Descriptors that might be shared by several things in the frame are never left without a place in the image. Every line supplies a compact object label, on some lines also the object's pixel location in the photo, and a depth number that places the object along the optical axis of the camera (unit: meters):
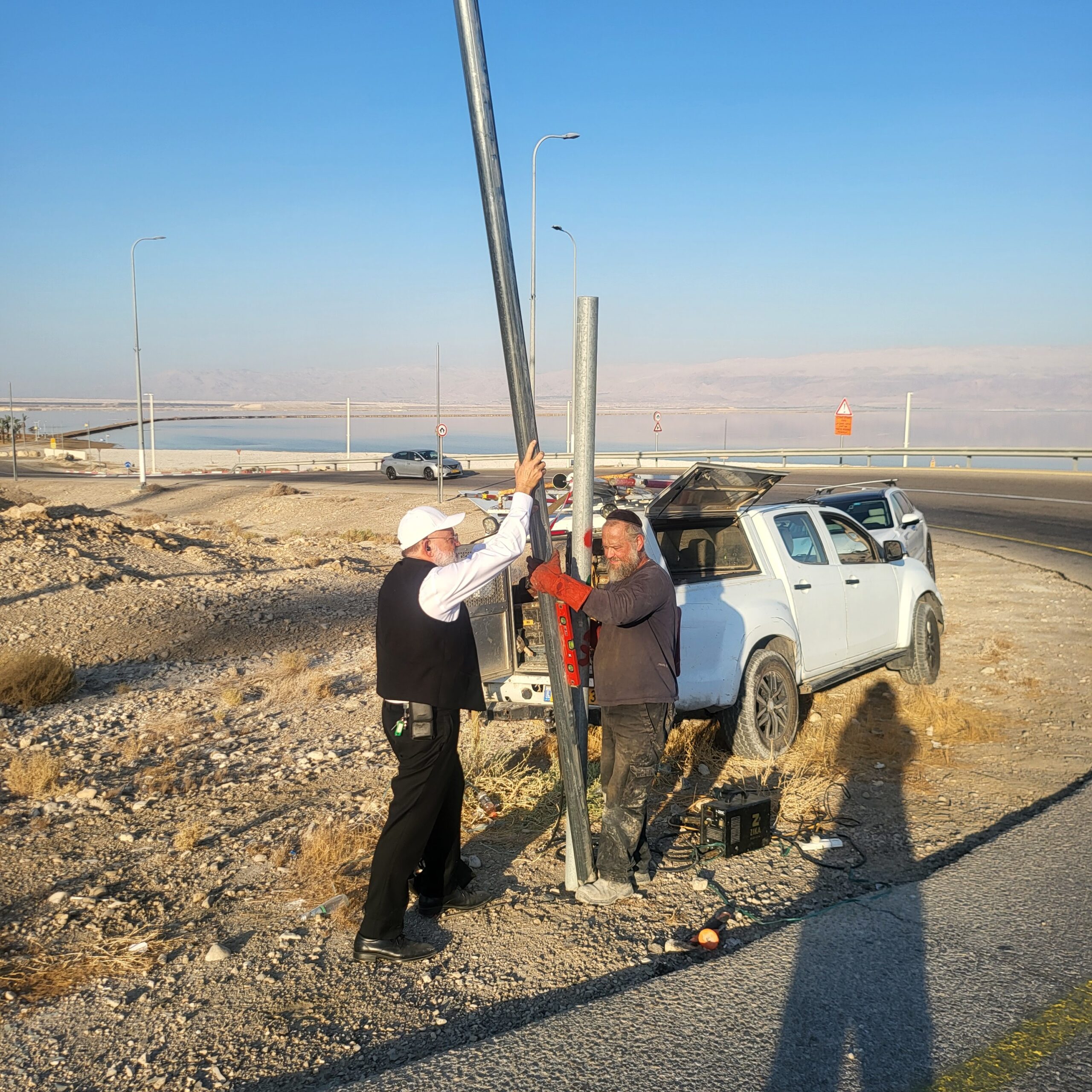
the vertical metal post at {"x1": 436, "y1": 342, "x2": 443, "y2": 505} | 28.16
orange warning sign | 41.22
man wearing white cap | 4.55
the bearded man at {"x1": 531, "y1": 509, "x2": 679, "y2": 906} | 5.00
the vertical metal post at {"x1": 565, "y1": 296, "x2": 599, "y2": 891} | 4.82
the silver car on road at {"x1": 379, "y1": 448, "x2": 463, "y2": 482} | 52.78
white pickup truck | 6.79
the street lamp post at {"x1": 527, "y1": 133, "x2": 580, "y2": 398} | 36.94
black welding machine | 5.58
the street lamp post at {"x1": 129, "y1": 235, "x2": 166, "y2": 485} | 40.78
